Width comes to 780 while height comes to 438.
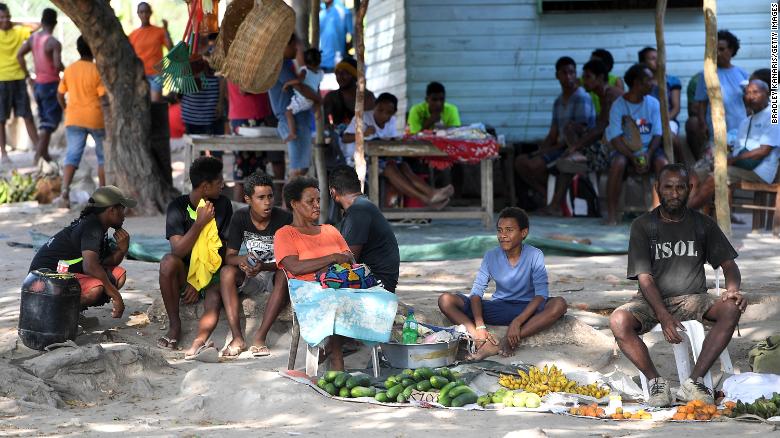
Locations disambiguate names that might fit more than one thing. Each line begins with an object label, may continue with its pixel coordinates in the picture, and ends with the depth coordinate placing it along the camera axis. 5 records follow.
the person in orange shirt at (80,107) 23.35
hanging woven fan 17.25
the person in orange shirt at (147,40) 27.20
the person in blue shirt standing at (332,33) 29.79
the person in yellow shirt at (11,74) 28.23
